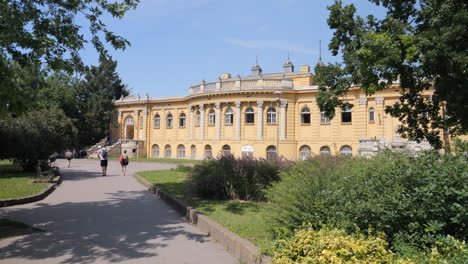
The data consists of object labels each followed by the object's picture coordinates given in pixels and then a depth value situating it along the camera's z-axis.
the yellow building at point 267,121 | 33.38
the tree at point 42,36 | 6.63
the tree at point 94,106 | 50.81
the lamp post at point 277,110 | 34.05
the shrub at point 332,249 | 3.56
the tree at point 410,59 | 10.06
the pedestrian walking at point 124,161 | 20.56
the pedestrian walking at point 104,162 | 19.48
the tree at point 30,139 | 17.81
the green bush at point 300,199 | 5.18
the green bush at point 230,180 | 10.74
